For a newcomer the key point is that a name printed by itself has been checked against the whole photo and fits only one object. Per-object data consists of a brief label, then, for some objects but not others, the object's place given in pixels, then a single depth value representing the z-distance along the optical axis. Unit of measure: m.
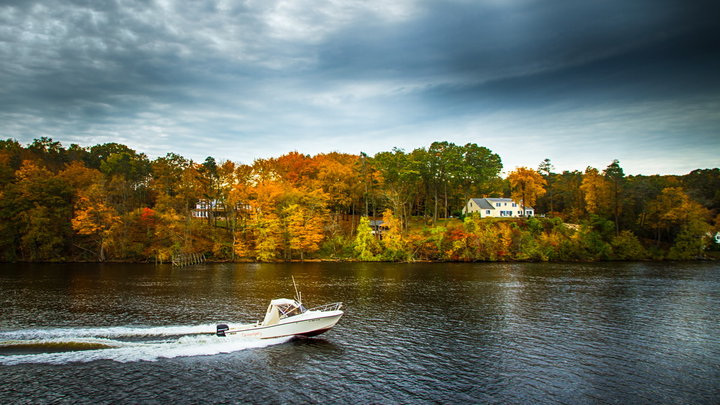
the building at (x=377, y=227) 97.06
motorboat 29.38
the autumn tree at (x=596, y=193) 102.88
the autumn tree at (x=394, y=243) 88.62
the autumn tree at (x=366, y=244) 88.94
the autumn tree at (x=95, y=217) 80.12
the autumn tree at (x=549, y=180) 125.70
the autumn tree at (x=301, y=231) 86.81
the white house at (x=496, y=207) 114.19
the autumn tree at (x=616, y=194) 99.28
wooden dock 78.56
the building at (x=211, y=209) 93.81
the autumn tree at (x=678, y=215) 90.69
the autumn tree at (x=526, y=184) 111.25
